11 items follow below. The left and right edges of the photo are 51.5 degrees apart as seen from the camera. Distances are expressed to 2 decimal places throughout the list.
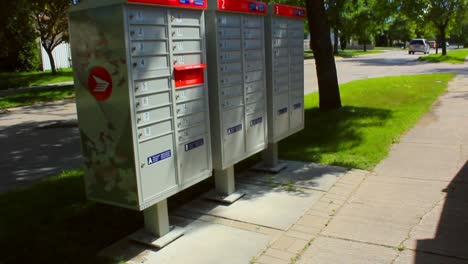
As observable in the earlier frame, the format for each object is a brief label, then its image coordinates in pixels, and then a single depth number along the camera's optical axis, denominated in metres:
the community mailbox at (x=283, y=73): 6.06
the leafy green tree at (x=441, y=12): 13.32
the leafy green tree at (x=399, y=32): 71.44
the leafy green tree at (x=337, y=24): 24.58
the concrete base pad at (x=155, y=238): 4.26
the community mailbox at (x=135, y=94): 3.80
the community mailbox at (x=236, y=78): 4.92
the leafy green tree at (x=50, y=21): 22.44
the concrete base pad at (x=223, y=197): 5.30
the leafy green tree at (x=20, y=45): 22.92
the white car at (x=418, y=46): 47.91
